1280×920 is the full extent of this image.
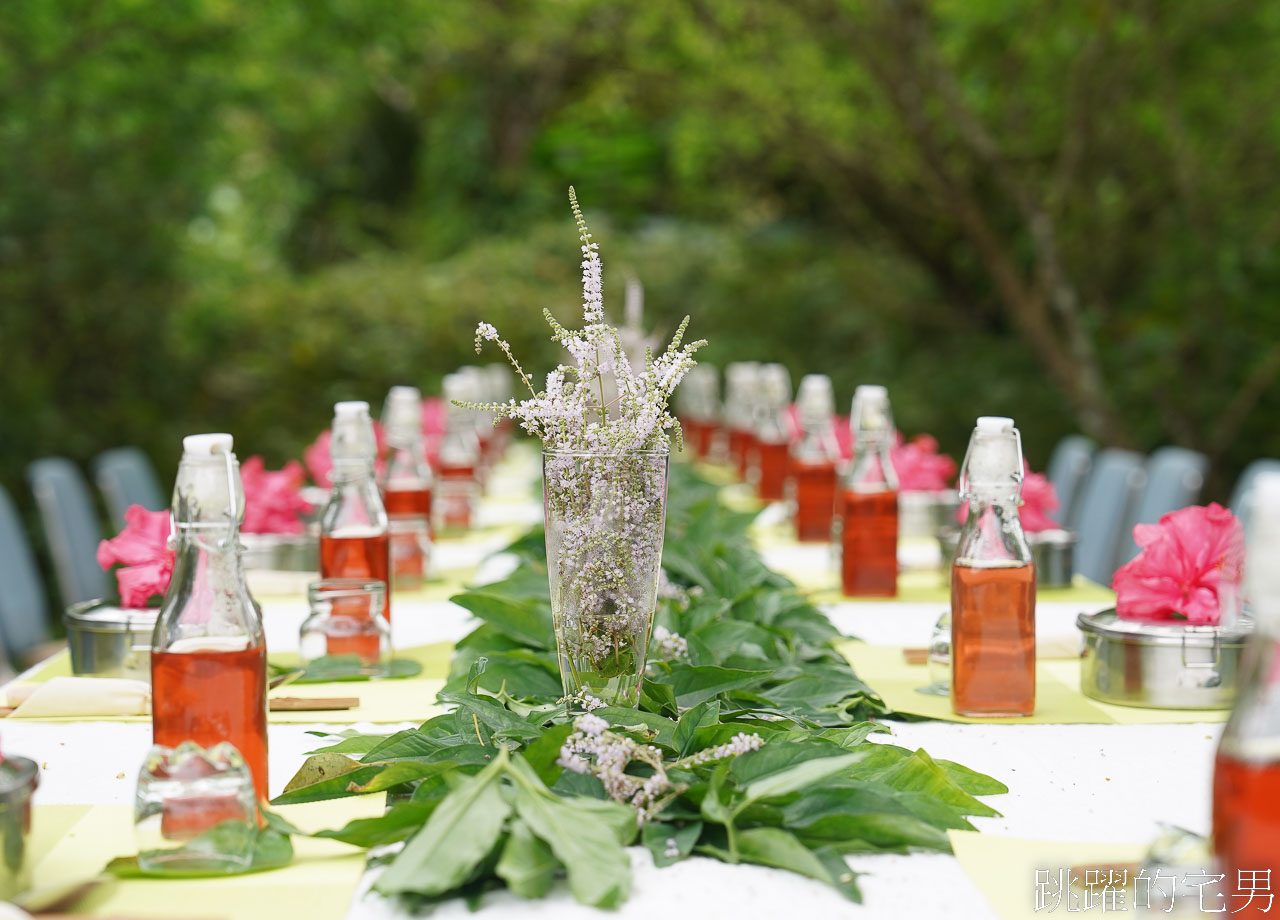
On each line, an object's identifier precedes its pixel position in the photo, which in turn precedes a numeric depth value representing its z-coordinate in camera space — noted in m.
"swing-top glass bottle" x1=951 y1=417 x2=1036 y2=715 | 1.44
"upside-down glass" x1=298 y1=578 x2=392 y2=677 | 1.76
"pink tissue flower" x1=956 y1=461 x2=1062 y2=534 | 2.39
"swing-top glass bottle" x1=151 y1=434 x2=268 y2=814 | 1.11
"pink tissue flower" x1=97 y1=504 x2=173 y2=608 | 1.68
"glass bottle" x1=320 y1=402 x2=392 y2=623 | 1.92
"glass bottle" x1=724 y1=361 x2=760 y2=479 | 4.21
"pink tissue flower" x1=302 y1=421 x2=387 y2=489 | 2.90
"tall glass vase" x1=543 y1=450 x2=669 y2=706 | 1.29
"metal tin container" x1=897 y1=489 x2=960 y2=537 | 2.92
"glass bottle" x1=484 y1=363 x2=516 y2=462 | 5.17
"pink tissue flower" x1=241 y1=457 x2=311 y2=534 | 2.41
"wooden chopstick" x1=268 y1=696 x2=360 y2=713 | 1.55
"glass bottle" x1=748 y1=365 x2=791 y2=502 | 3.69
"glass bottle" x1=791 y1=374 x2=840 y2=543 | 2.92
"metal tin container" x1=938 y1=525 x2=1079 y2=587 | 2.38
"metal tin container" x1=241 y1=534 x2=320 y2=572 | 2.37
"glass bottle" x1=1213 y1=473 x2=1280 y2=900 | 0.78
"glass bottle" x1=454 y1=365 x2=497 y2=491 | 3.83
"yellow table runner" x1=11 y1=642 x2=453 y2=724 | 1.52
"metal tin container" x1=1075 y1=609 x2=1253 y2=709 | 1.50
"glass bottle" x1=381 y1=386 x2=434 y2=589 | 2.67
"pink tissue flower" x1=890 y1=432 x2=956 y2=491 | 2.95
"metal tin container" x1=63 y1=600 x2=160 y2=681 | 1.64
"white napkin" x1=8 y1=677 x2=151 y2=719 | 1.52
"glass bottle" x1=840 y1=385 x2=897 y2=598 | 2.20
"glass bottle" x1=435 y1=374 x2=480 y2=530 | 3.16
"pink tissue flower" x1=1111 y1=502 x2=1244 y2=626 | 1.51
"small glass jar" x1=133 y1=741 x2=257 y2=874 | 1.01
